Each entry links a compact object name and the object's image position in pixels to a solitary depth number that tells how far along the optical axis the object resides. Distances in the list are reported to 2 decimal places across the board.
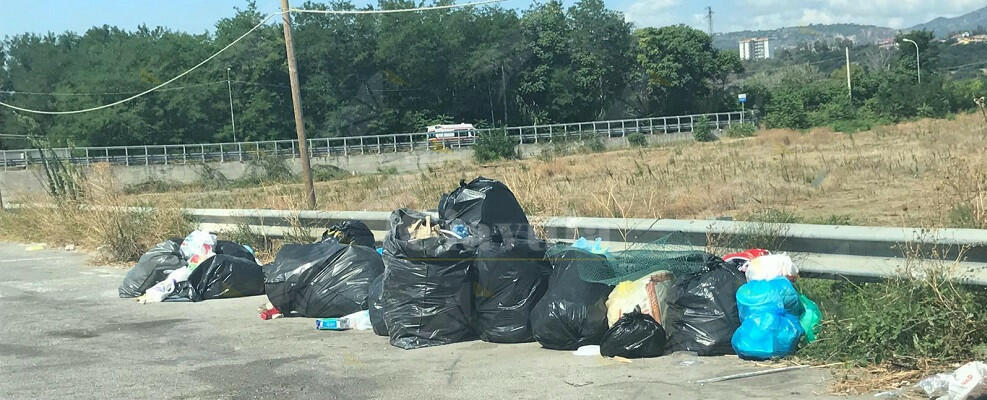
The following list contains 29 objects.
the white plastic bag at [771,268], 6.21
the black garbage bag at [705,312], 6.03
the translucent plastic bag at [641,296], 6.29
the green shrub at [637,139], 54.97
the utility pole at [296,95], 16.36
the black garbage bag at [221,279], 9.50
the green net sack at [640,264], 6.62
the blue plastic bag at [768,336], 5.75
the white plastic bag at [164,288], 9.55
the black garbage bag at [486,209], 7.38
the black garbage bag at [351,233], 9.77
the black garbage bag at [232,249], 10.05
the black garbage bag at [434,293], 6.87
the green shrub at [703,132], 56.00
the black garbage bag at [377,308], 7.28
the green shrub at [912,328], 5.23
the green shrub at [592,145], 45.99
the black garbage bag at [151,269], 9.98
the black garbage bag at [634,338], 6.06
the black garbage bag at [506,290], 6.80
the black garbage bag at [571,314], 6.35
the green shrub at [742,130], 53.19
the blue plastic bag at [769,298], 5.84
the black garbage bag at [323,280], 8.09
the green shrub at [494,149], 45.69
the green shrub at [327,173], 44.43
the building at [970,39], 151.88
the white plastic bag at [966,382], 4.51
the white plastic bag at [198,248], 9.91
